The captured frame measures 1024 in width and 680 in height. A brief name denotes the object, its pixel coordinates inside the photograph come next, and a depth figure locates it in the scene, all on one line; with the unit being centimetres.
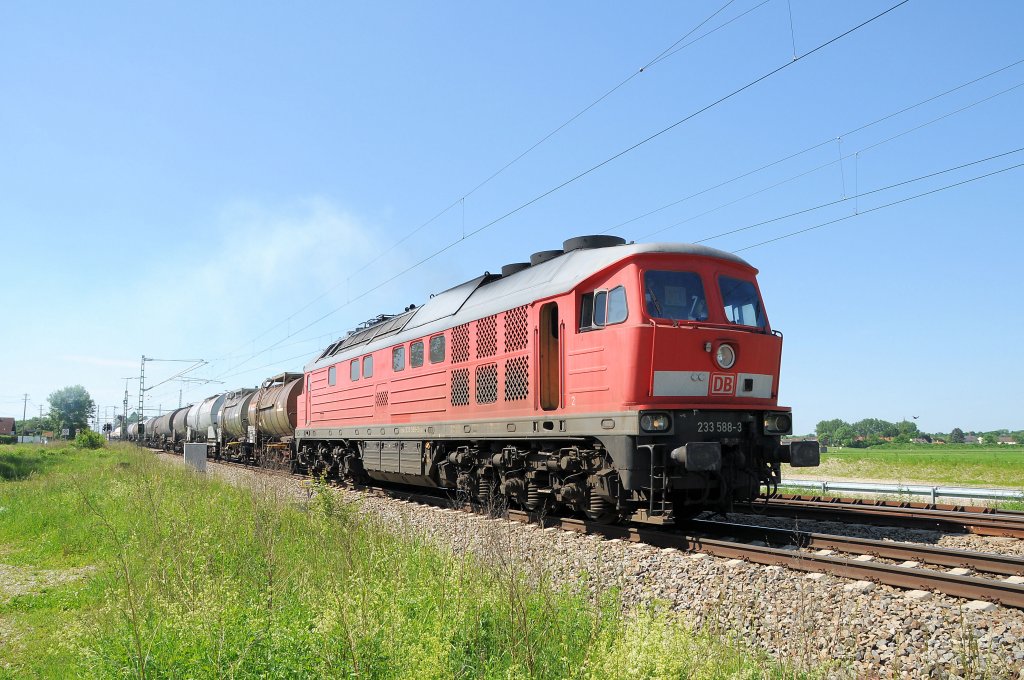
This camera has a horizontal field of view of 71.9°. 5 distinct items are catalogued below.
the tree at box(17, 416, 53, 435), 12673
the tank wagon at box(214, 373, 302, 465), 2559
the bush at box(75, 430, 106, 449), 5103
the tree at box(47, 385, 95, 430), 12656
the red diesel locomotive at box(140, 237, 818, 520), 881
